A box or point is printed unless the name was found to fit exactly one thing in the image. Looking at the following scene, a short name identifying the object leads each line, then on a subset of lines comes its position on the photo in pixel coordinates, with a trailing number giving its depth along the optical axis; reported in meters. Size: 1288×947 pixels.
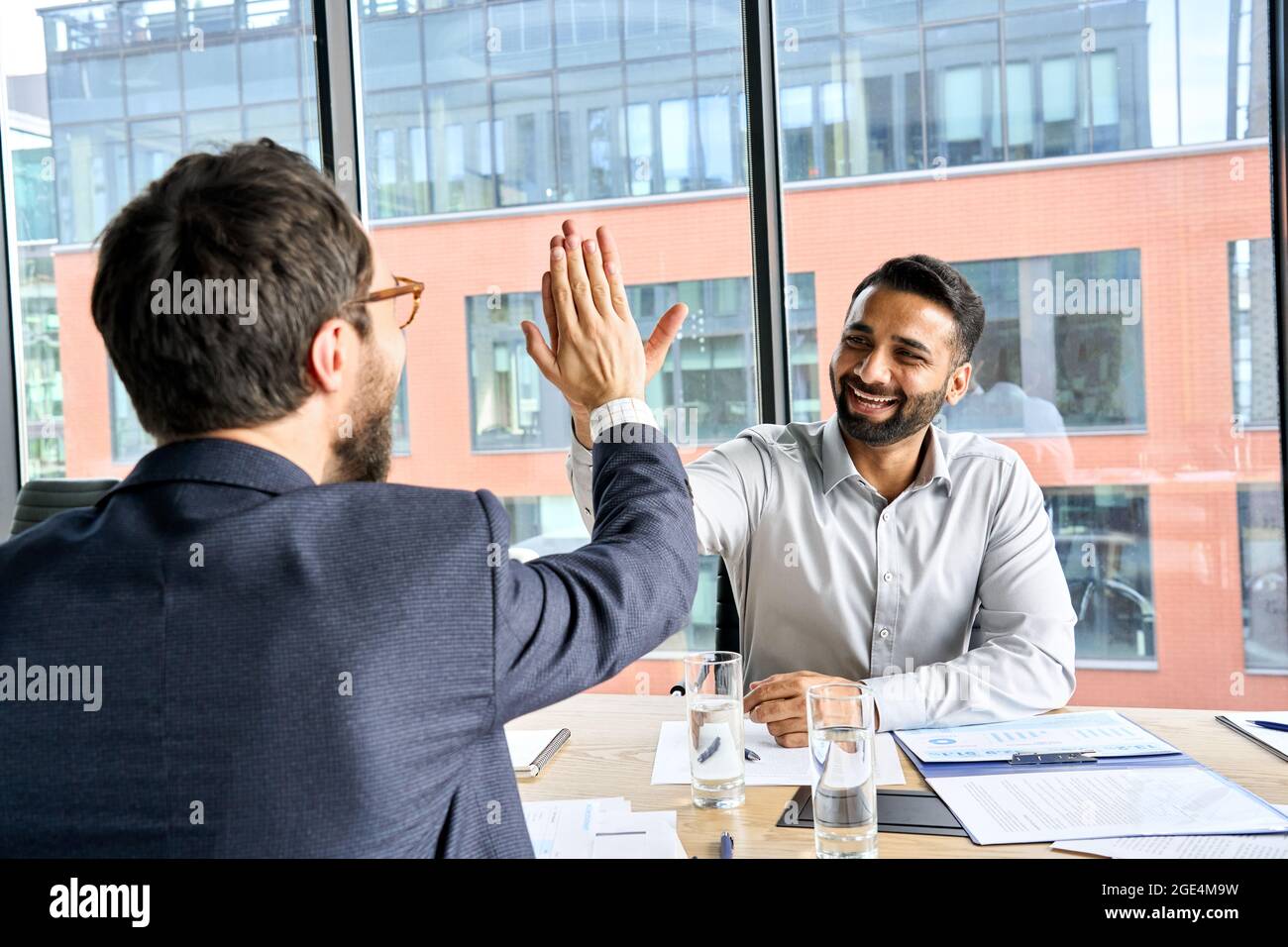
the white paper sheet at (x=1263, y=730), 1.45
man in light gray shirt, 2.02
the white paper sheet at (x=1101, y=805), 1.14
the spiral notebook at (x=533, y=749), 1.45
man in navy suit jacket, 0.74
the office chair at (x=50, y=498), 3.17
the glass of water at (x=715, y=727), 1.28
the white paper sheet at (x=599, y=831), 1.15
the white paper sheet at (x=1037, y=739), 1.42
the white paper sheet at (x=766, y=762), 1.35
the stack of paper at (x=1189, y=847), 1.07
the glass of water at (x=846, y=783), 1.11
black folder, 1.17
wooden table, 1.14
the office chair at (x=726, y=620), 2.20
